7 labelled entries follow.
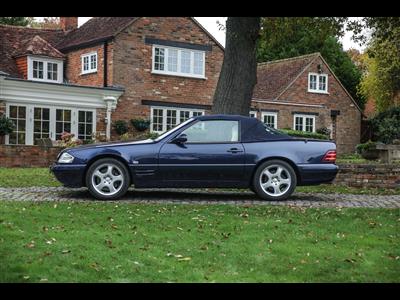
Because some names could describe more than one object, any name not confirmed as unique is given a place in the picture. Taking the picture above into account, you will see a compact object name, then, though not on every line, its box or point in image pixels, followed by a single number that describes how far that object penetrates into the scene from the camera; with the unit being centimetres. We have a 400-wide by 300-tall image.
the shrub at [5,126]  2156
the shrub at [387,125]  3300
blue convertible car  1028
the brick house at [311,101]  3334
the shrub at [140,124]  2609
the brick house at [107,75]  2402
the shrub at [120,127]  2555
